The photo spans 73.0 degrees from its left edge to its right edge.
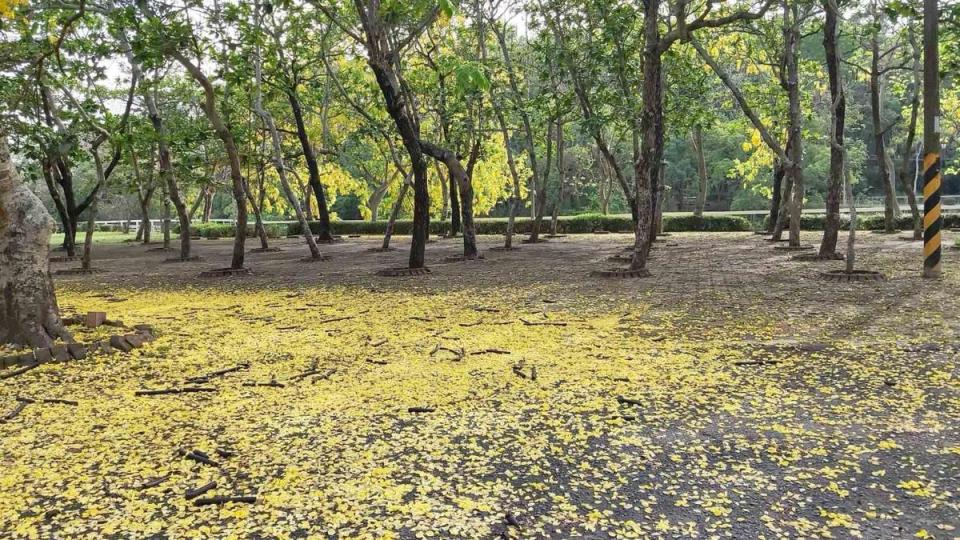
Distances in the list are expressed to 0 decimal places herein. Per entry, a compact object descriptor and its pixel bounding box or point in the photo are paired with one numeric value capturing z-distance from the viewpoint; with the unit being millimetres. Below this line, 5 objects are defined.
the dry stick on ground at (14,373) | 5000
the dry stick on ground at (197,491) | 2988
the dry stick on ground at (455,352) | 5586
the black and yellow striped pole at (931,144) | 9234
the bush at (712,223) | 28422
